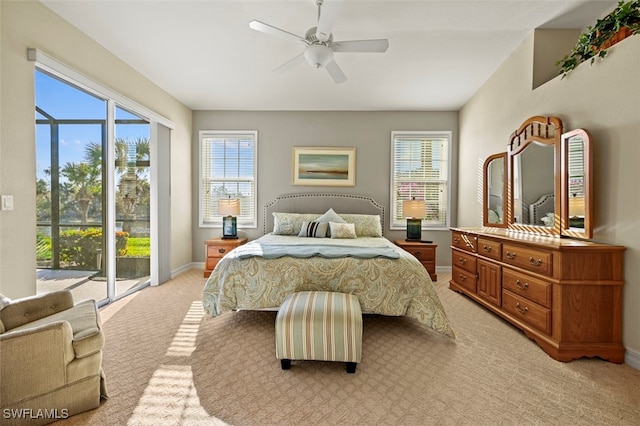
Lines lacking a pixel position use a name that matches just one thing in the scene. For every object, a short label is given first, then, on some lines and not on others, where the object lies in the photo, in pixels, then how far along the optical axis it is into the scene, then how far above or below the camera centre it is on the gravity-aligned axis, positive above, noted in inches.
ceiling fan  95.9 +58.5
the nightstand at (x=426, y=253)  183.3 -26.7
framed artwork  207.3 +30.8
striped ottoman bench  81.9 -35.1
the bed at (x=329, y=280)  107.1 -26.1
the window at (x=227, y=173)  211.5 +26.2
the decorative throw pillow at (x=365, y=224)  184.7 -8.9
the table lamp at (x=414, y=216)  190.1 -3.8
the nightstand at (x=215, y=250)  186.4 -25.9
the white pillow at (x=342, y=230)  169.3 -11.8
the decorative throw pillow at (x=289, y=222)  186.5 -7.9
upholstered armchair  58.4 -33.0
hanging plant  87.5 +56.8
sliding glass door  109.5 +7.2
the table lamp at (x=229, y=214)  193.2 -3.5
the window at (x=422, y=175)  208.1 +24.8
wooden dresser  89.7 -27.3
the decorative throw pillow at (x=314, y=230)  173.0 -11.9
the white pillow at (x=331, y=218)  182.4 -5.1
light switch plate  88.6 +1.9
